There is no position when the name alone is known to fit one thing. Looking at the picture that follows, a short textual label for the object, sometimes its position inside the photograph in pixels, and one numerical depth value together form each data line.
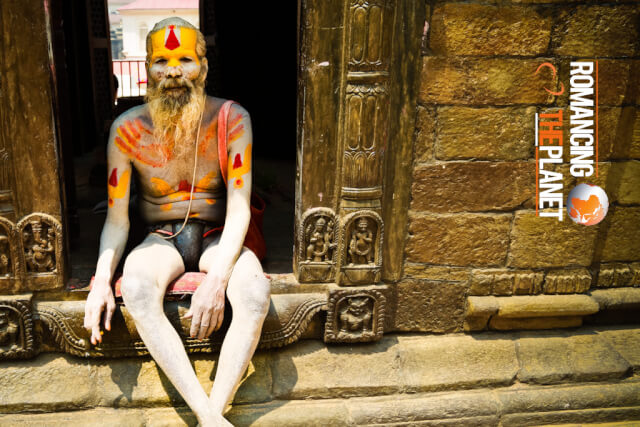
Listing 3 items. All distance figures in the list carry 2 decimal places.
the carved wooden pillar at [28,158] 2.79
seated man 2.85
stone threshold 3.10
